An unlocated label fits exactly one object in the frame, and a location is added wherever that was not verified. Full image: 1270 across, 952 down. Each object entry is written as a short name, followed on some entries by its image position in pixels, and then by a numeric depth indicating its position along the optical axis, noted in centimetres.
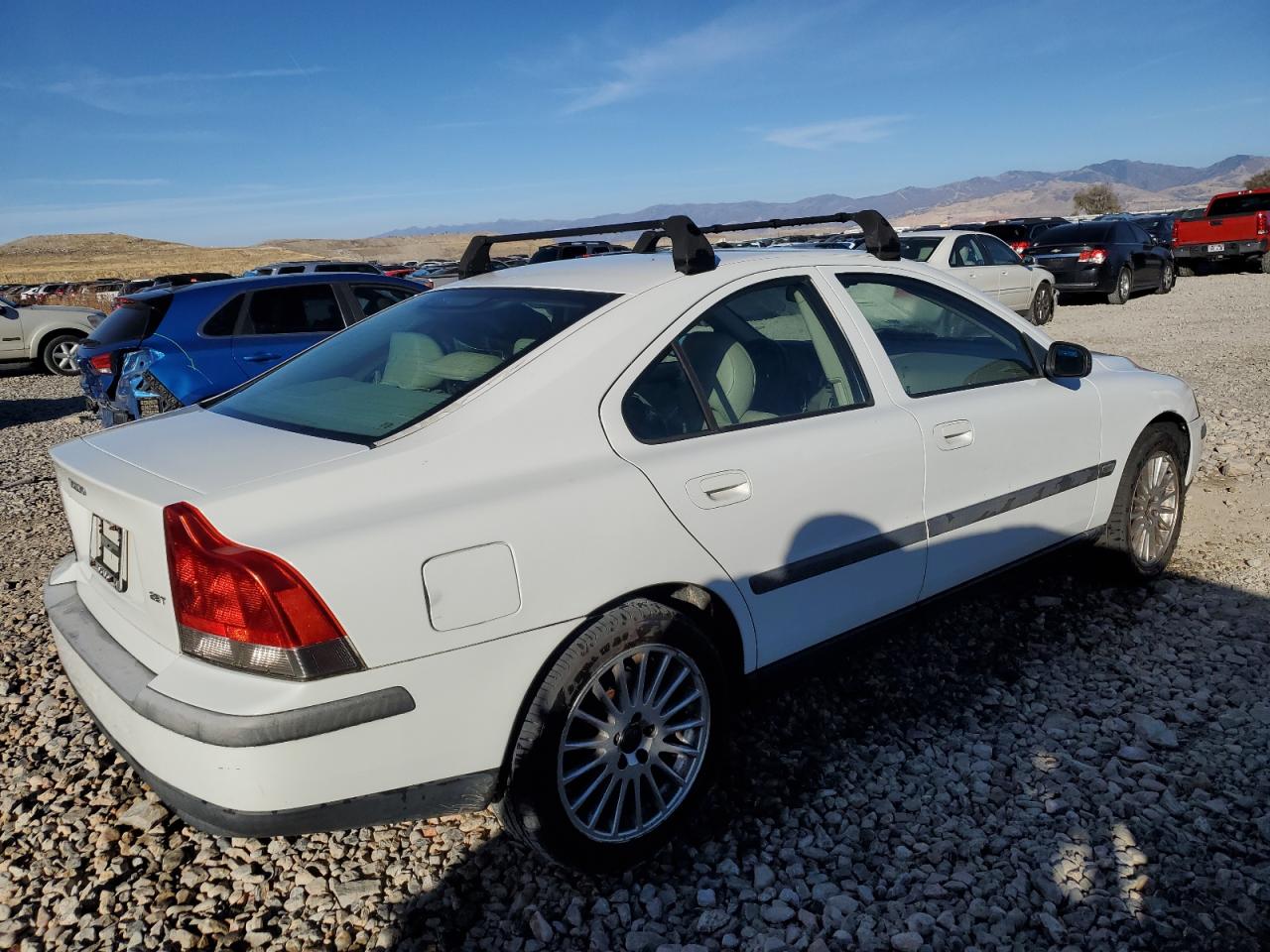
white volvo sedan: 209
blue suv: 716
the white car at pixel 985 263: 1347
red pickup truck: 2228
